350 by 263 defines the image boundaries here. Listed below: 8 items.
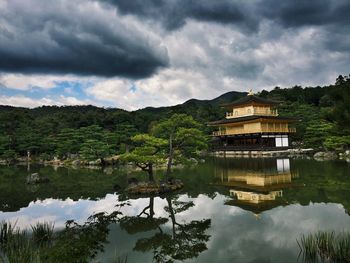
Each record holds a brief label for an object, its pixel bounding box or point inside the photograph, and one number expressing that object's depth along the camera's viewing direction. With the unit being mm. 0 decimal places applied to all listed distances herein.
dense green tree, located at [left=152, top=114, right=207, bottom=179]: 16078
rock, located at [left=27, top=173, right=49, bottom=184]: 20406
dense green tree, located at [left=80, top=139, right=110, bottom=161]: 32625
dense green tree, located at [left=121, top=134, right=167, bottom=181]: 15086
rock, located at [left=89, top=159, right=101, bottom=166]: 34097
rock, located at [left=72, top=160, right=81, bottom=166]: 35916
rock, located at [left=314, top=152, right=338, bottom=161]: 30097
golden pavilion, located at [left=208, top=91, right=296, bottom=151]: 41156
